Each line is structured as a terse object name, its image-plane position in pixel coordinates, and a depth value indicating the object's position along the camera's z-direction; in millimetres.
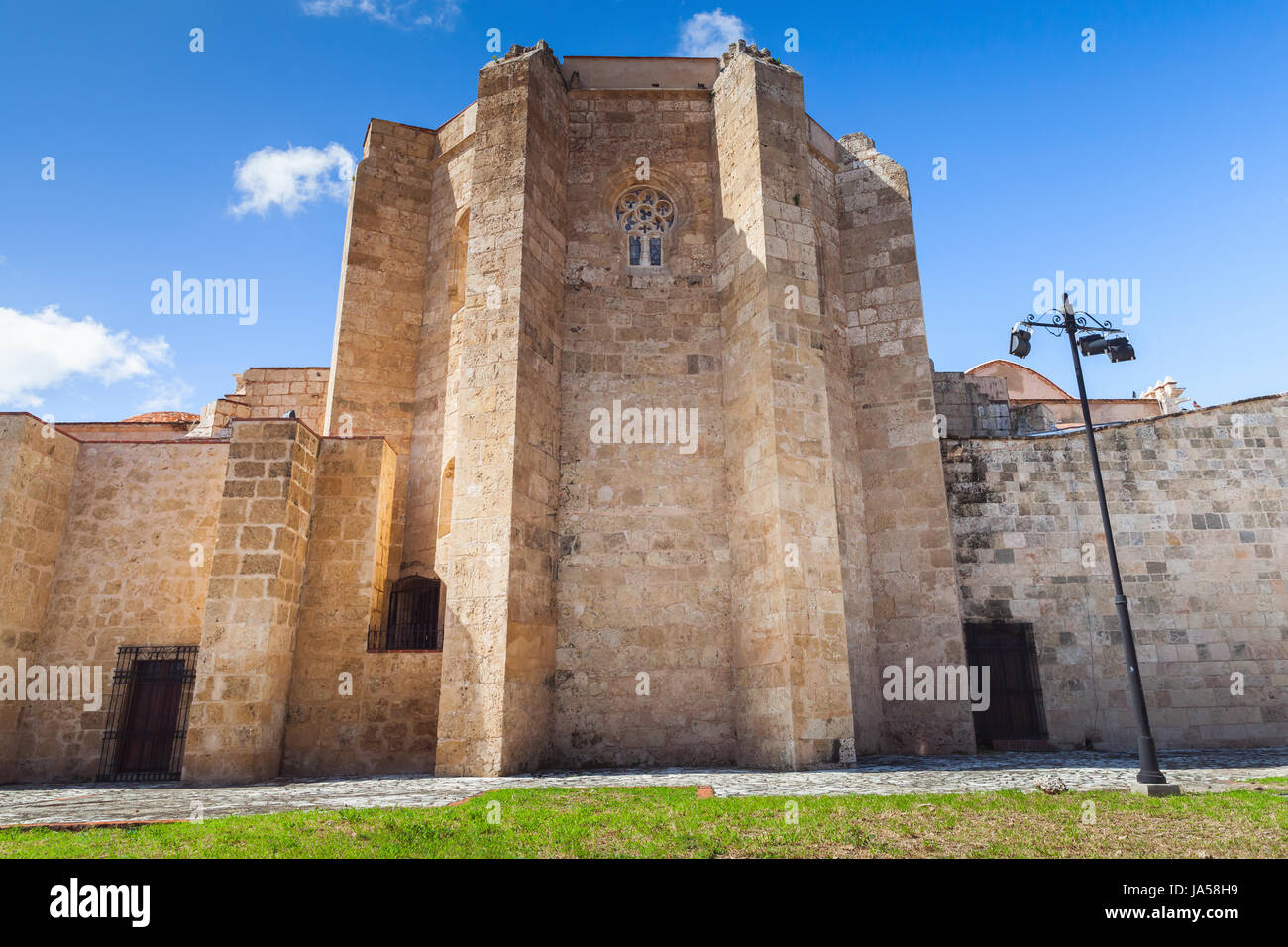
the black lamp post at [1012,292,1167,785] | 7659
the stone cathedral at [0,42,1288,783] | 10453
